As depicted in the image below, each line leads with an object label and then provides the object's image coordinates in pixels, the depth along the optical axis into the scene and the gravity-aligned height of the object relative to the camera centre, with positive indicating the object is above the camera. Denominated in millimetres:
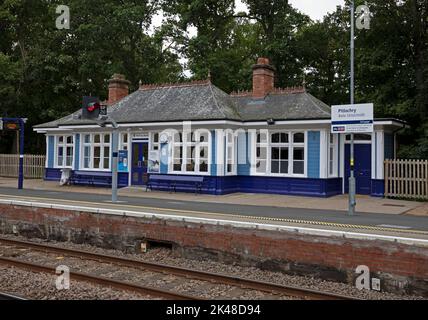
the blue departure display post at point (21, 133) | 21400 +1374
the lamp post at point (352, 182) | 13500 -530
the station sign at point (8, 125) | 20925 +1724
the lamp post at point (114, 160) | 16047 +104
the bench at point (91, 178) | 22938 -736
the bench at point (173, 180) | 20109 -737
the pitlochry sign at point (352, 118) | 13508 +1404
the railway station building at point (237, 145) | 19266 +881
